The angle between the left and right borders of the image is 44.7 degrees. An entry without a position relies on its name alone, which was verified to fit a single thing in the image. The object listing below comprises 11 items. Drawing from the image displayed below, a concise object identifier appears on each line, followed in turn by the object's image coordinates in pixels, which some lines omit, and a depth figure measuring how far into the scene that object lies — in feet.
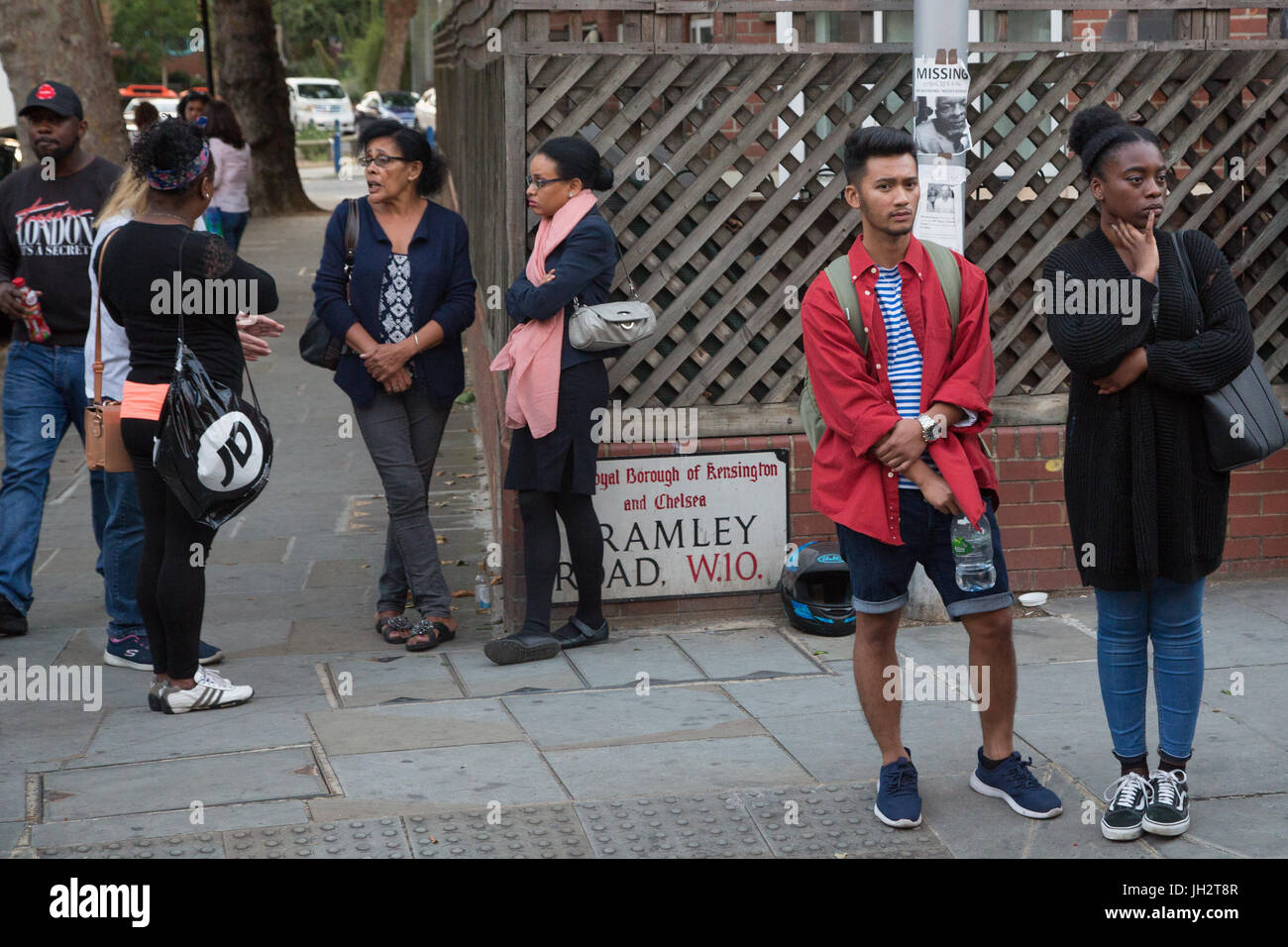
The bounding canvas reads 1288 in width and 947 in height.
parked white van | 180.45
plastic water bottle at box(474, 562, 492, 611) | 22.75
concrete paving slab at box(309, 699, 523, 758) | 16.74
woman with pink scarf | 19.07
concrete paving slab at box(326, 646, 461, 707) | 18.52
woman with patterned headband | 17.02
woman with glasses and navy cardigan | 20.21
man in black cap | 21.06
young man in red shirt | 13.74
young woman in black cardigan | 13.47
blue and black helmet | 20.45
